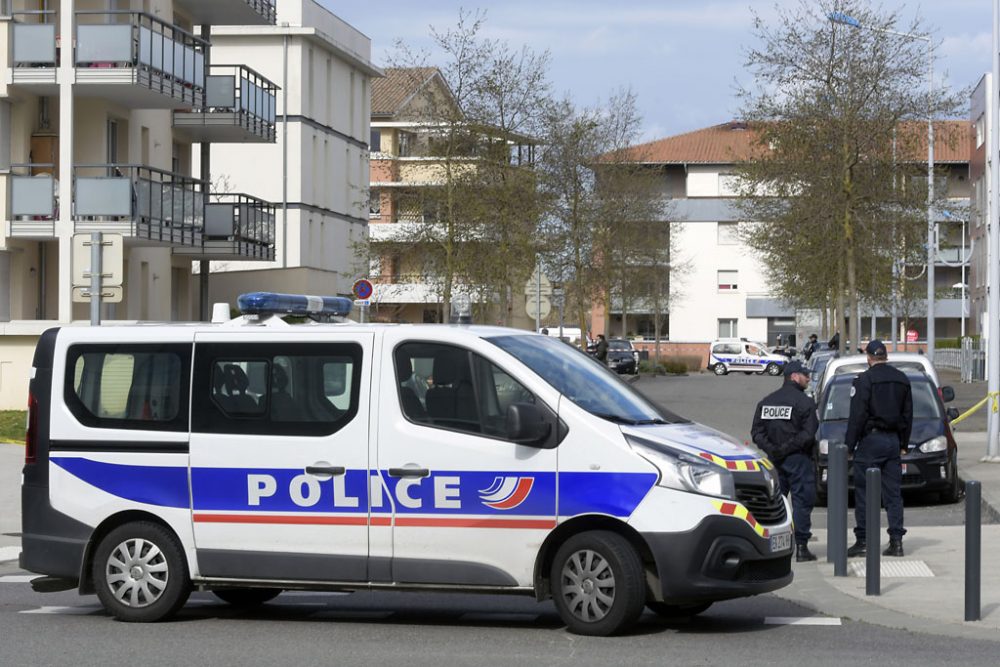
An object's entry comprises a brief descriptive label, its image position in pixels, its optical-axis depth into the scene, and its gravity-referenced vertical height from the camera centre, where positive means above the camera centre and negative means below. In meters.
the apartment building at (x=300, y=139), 61.25 +7.02
